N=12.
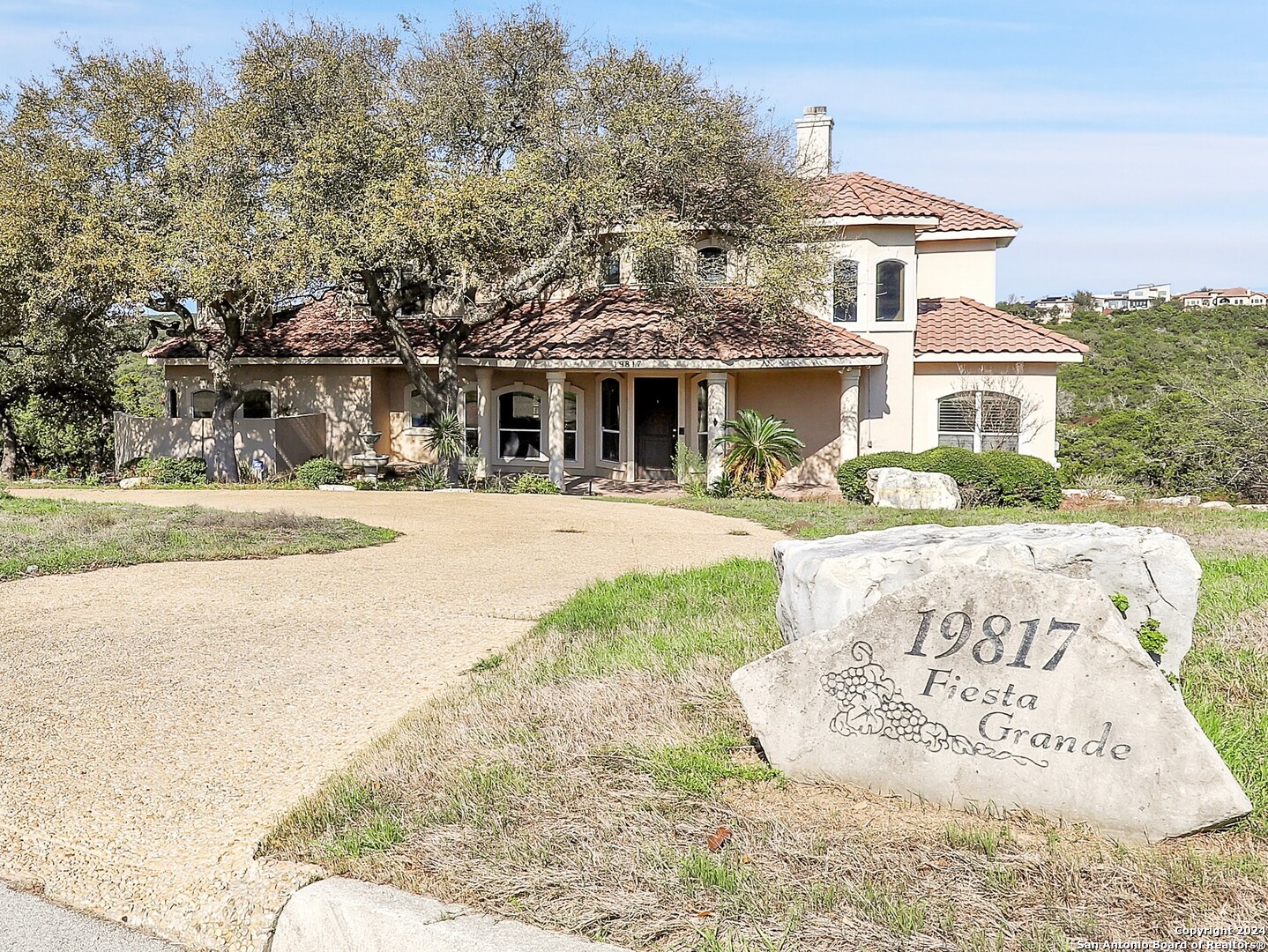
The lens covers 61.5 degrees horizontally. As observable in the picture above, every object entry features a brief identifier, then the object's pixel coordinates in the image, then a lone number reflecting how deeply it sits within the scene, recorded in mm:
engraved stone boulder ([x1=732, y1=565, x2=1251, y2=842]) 3795
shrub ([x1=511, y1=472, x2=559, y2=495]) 20781
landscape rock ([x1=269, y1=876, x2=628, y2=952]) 3291
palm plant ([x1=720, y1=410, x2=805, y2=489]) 19984
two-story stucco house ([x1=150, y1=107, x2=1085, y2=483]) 21047
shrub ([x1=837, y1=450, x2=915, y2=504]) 18531
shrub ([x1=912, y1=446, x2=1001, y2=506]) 17656
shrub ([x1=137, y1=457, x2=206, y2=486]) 22922
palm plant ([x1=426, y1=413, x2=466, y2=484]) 21281
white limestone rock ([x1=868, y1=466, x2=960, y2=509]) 16828
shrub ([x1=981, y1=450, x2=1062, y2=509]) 17469
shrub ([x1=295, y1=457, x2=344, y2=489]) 21703
